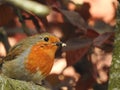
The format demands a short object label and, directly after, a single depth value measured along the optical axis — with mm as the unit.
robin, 5233
